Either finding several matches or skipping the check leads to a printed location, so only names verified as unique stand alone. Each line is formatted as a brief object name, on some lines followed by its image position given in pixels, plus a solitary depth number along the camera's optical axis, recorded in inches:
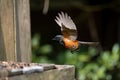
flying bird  196.9
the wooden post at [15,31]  192.1
